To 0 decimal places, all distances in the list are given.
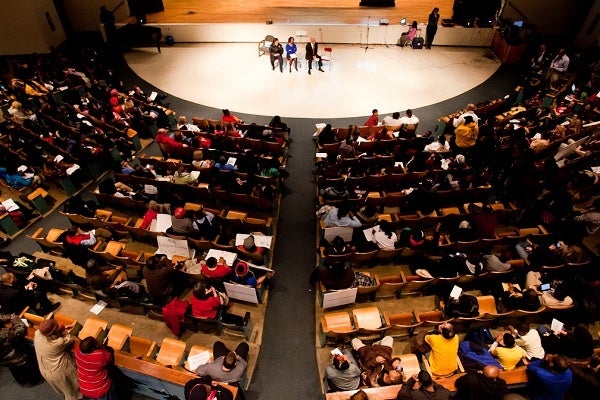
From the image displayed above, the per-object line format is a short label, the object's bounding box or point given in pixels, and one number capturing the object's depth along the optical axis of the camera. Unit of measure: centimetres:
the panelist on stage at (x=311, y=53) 1245
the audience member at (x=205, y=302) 538
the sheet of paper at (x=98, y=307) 610
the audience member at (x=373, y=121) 967
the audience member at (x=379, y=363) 459
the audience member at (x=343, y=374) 470
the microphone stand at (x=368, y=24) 1435
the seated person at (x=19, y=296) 555
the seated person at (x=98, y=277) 584
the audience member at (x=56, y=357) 435
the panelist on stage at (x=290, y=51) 1298
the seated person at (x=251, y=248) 621
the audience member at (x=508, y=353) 491
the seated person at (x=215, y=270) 577
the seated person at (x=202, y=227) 656
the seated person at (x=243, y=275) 580
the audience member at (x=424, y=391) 417
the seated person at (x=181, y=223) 647
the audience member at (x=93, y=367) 430
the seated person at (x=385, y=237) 639
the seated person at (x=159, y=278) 561
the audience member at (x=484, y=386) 422
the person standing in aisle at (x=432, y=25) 1370
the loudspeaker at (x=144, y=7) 1523
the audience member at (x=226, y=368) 450
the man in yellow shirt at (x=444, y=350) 486
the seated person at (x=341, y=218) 663
